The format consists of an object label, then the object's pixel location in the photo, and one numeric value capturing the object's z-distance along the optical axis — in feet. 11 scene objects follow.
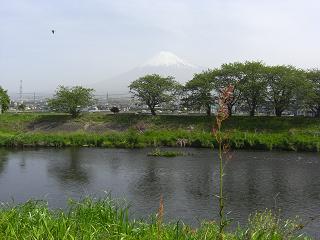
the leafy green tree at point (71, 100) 186.39
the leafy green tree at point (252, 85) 169.90
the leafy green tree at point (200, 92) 176.86
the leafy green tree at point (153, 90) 189.78
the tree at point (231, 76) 176.04
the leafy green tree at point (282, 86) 166.09
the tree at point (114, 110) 207.00
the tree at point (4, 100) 192.24
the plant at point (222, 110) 14.15
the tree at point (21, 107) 240.73
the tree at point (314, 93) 163.63
